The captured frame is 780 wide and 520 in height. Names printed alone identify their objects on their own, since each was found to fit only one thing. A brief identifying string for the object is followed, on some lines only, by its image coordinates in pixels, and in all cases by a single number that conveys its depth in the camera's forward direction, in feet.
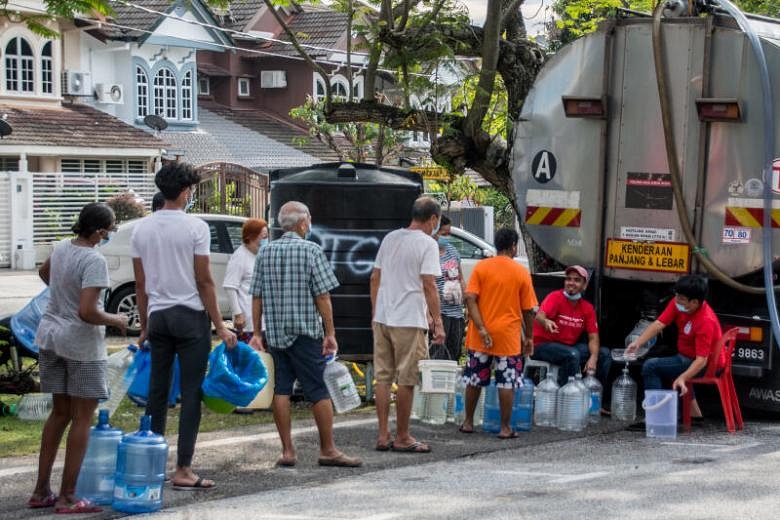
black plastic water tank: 38.27
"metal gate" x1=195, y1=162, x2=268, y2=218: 97.50
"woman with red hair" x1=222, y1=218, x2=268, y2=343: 36.88
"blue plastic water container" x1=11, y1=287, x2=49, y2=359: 37.35
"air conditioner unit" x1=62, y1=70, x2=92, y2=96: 115.14
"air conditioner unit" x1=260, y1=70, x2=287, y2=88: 143.23
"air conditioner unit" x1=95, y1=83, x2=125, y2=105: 118.21
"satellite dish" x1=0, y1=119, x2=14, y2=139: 96.73
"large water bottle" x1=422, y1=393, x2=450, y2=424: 35.53
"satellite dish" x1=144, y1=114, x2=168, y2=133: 115.75
